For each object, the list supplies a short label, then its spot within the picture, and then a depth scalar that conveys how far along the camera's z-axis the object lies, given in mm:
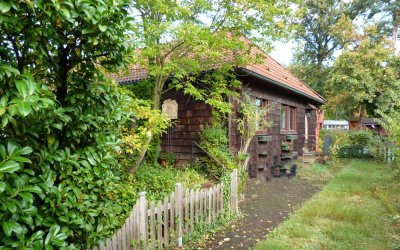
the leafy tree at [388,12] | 24062
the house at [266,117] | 8117
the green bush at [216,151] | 7120
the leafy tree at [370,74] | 17516
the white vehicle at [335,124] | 31188
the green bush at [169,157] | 8320
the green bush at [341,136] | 16567
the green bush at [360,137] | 16250
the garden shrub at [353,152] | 15703
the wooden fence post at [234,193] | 5629
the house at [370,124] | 22233
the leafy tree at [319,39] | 24844
